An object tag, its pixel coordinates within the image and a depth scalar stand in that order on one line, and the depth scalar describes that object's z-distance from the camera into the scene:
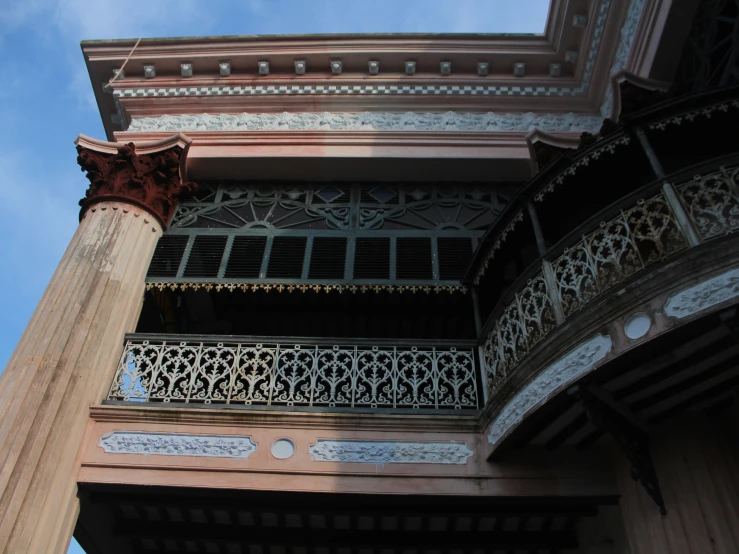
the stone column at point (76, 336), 5.87
